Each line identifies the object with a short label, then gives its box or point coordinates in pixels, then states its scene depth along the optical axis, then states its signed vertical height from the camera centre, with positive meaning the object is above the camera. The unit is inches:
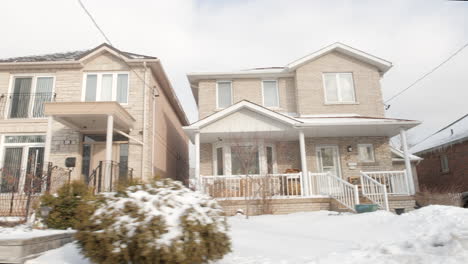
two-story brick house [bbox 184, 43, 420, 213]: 407.8 +74.6
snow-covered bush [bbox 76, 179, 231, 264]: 124.9 -18.3
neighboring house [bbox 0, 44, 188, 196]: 447.5 +115.8
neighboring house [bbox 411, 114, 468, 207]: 607.5 +42.7
